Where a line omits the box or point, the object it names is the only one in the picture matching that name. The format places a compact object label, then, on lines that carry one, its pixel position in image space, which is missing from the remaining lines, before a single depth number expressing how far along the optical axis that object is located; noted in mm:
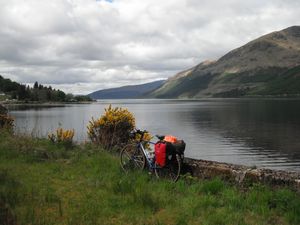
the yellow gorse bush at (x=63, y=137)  12333
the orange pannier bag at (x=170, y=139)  8210
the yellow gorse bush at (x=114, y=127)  13127
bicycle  8163
